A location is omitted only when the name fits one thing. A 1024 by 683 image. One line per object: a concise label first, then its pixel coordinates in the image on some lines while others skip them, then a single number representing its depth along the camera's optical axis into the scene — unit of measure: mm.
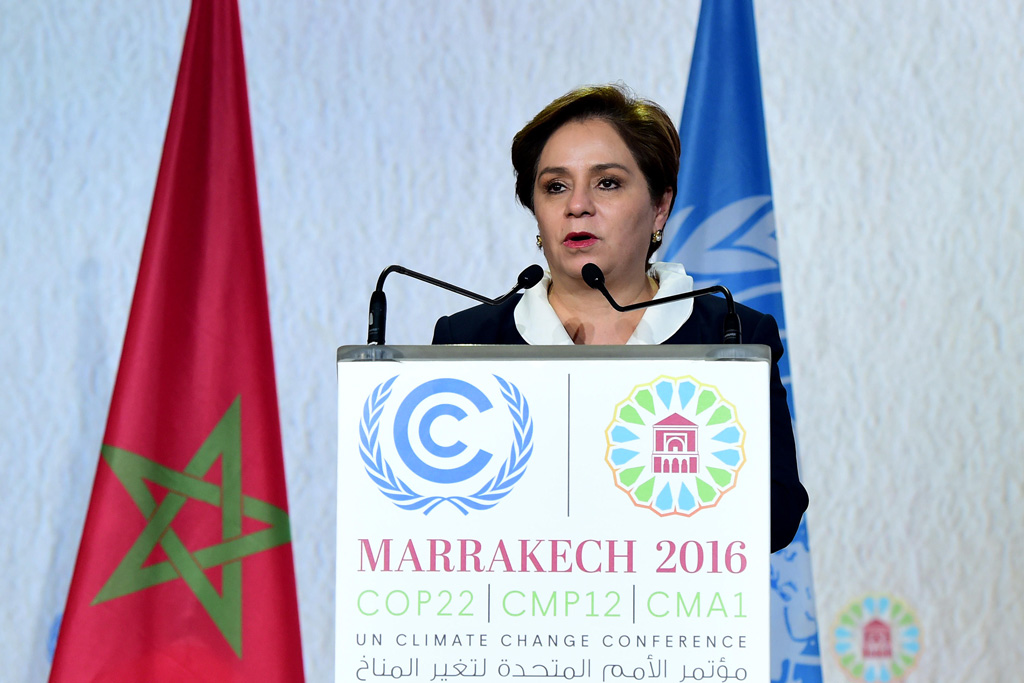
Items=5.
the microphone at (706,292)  6425
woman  6930
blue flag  8348
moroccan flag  7707
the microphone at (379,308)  6466
